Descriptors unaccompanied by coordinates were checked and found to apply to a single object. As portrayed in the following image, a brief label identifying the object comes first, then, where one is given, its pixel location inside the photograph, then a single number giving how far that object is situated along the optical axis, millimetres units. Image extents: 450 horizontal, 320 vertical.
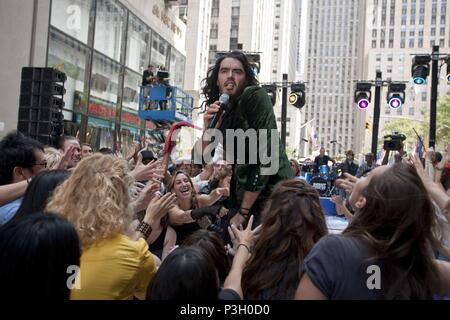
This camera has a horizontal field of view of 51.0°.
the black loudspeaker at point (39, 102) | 8023
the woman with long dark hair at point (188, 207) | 3912
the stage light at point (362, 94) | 14930
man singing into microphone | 3059
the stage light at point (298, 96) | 16047
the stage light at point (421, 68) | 12398
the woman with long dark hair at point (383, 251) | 1830
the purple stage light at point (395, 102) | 14117
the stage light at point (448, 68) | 12058
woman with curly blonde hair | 2303
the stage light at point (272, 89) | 15781
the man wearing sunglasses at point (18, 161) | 3795
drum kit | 13169
